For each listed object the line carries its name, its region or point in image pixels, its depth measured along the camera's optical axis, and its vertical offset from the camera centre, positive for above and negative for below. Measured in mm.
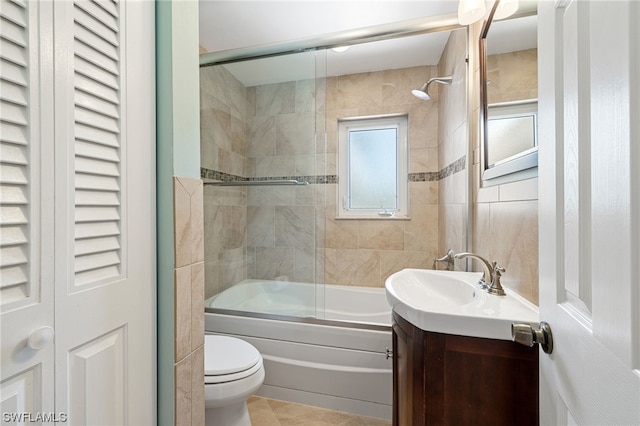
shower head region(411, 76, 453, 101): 2026 +860
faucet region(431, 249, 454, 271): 1795 -346
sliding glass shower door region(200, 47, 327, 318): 2195 +261
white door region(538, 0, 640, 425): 366 +2
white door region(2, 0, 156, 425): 527 -11
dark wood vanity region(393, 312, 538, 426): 841 -488
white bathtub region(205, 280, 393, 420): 1683 -811
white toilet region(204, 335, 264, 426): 1293 -731
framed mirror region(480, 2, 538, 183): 1006 +440
